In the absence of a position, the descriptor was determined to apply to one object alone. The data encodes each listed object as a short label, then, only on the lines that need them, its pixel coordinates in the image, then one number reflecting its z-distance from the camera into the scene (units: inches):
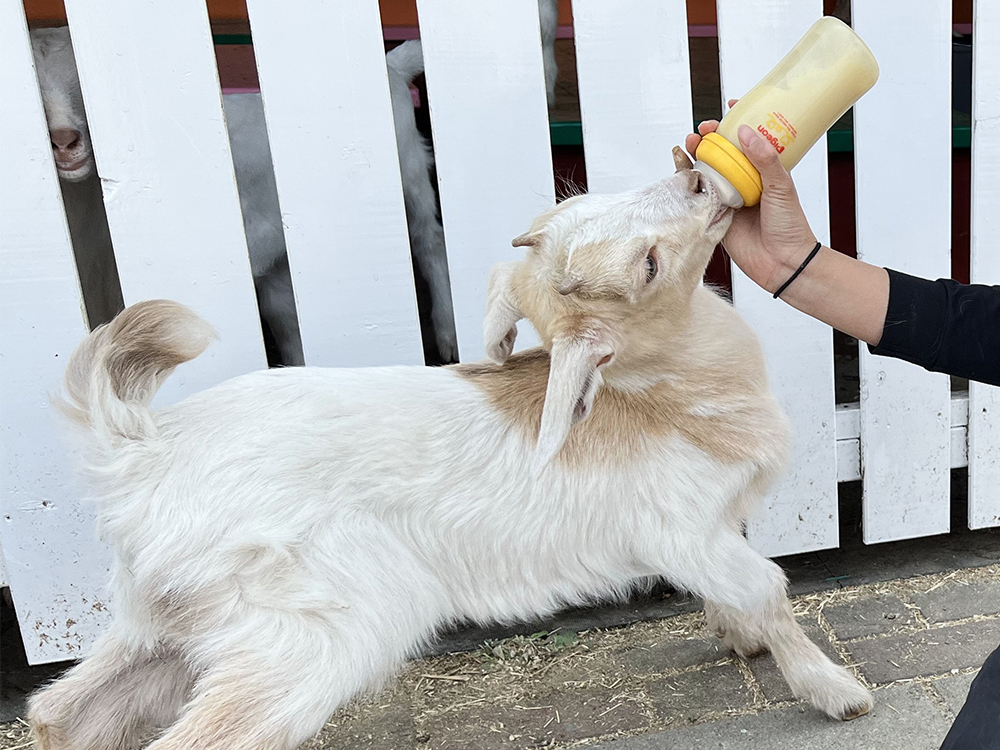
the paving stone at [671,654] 95.3
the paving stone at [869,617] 97.3
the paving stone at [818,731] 81.3
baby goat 64.8
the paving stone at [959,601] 98.9
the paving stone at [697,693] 87.7
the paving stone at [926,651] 90.1
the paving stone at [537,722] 86.9
